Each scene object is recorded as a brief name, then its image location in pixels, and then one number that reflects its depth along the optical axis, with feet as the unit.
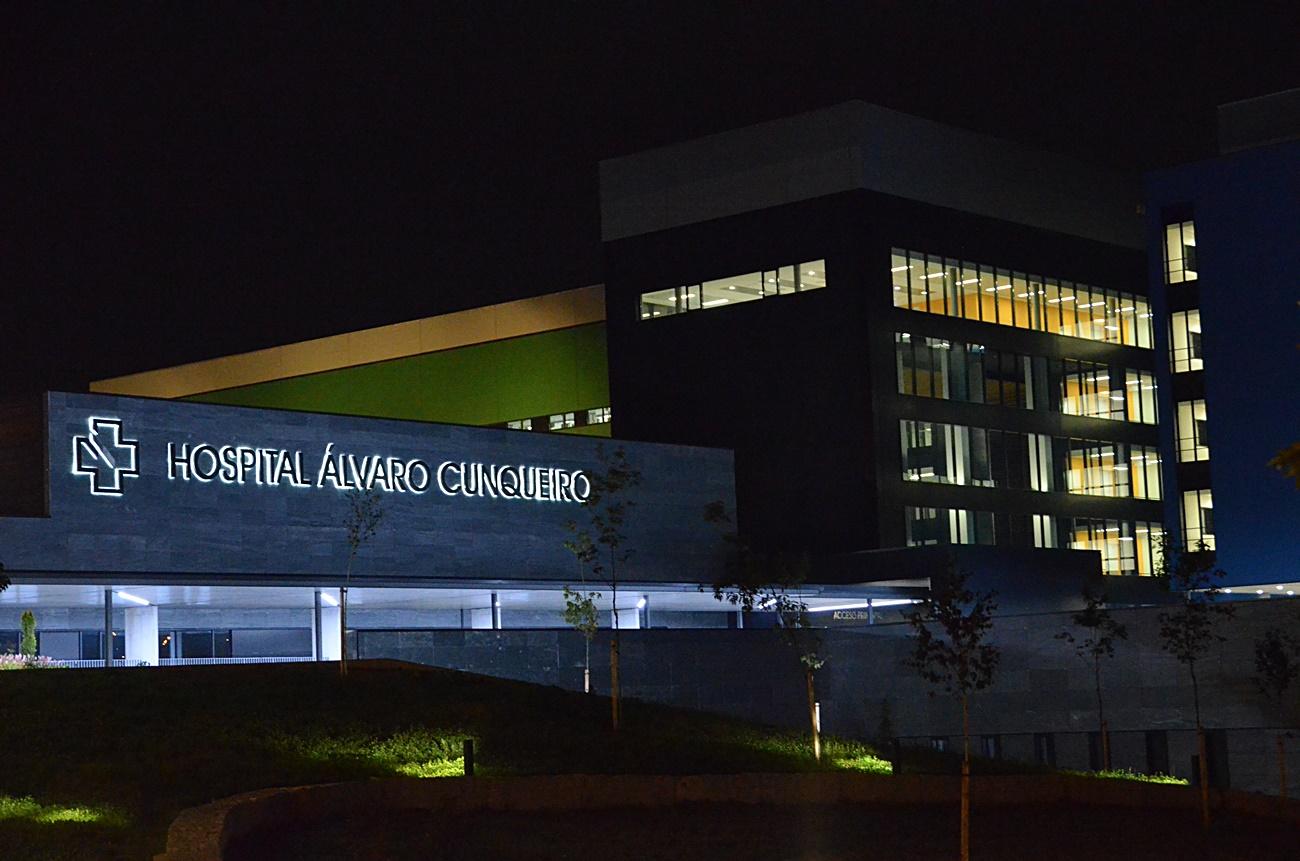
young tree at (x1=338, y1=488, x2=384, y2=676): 181.47
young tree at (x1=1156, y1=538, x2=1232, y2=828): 174.50
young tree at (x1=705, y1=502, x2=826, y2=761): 175.94
